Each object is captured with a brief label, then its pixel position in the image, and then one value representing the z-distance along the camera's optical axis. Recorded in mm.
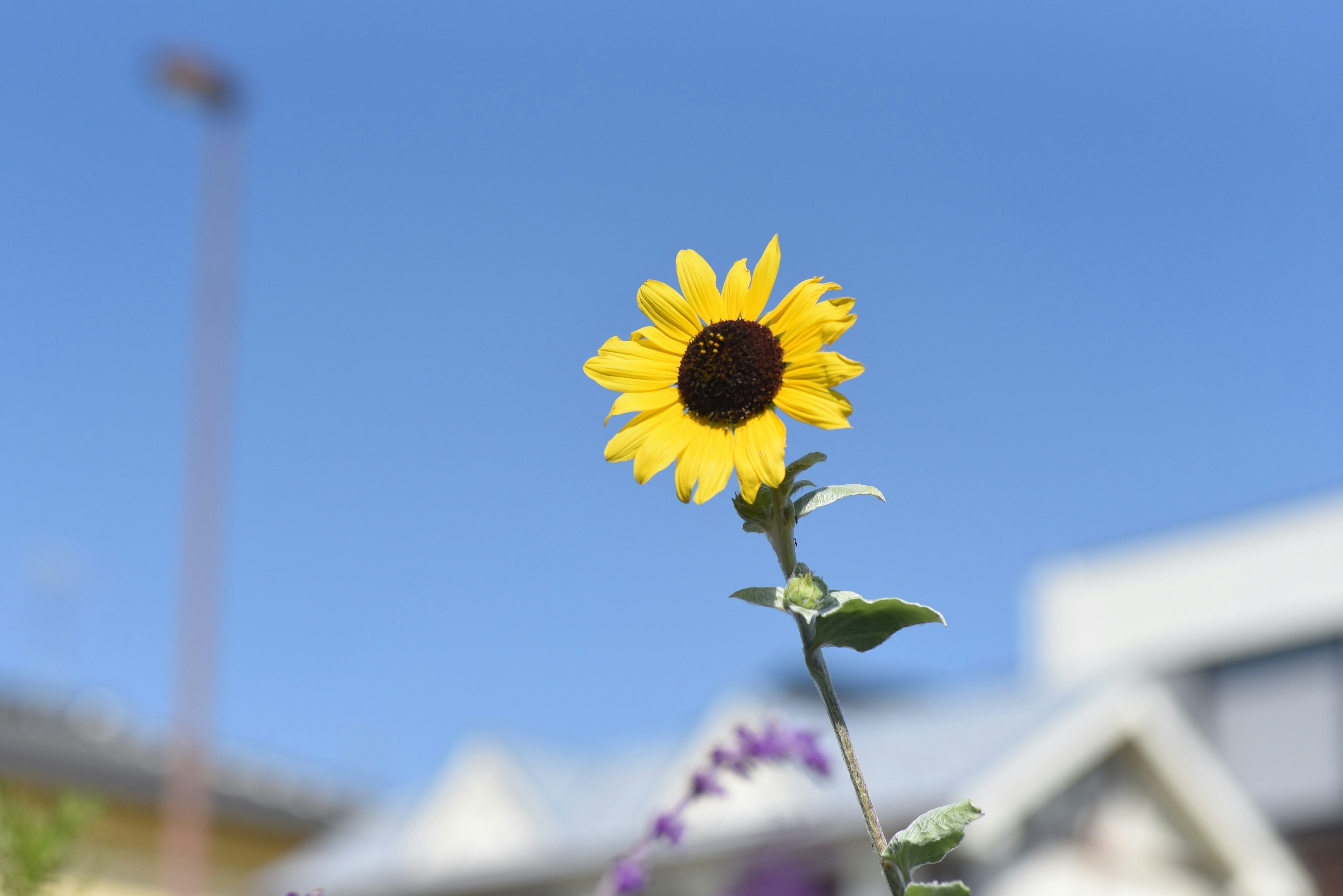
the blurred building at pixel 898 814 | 13203
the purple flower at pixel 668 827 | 2682
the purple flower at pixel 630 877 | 2430
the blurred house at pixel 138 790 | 14719
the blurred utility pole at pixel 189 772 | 11484
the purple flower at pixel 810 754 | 2926
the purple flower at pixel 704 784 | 2883
